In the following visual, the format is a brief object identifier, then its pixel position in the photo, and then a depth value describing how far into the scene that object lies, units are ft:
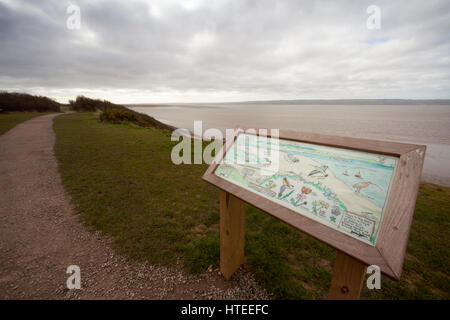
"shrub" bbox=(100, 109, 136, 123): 75.47
